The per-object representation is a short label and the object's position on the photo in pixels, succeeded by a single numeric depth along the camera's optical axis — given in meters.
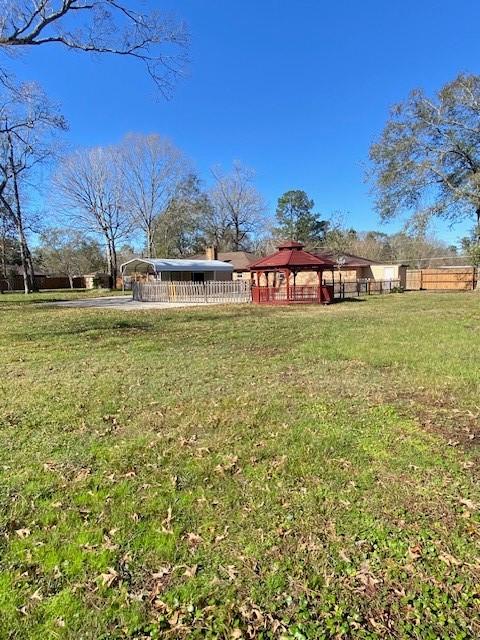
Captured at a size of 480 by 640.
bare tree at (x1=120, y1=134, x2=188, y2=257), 44.16
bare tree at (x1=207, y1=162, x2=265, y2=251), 49.47
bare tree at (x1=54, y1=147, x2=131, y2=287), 41.47
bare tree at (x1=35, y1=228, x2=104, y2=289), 56.25
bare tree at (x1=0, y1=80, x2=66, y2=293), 26.81
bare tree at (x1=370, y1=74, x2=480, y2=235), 24.66
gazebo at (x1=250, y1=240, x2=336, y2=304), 22.02
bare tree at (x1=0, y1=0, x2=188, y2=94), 9.23
